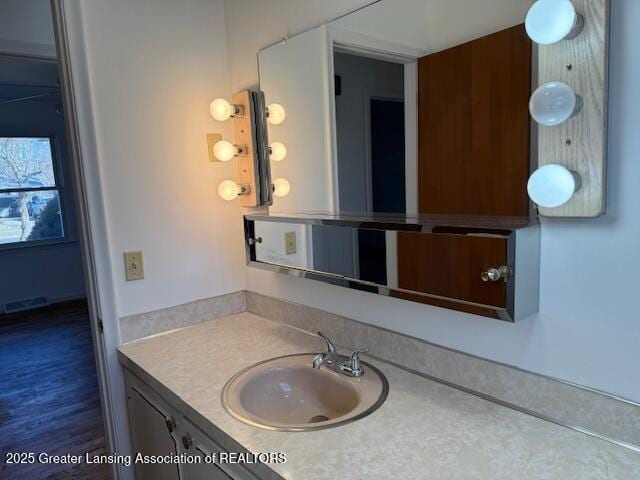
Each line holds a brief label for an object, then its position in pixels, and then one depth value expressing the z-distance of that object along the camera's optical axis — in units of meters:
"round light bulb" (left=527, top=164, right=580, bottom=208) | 0.92
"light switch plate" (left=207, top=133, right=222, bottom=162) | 1.90
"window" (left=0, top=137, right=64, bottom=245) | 5.24
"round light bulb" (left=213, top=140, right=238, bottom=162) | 1.80
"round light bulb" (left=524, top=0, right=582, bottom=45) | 0.88
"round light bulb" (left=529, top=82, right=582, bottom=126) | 0.89
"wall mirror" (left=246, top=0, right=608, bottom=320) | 0.92
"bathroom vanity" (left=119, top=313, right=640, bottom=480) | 0.93
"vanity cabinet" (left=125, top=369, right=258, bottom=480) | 1.21
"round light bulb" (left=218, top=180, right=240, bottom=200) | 1.86
